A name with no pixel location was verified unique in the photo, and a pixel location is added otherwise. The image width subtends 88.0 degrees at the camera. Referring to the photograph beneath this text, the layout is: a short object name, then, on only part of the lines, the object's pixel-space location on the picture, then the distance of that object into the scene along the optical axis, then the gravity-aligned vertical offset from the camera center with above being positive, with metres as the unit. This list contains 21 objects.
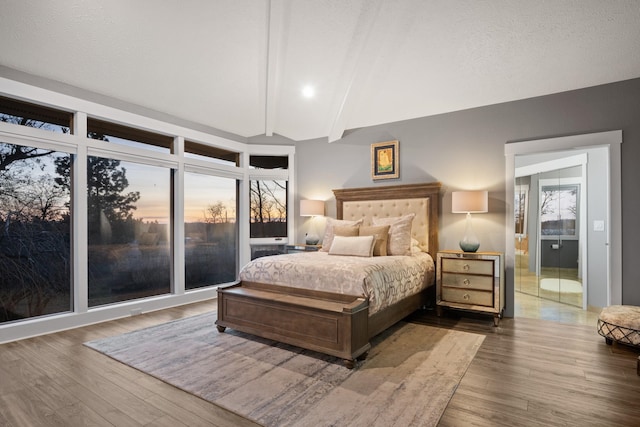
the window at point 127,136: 4.04 +1.01
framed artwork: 4.99 +0.80
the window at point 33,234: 3.34 -0.24
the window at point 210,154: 5.15 +0.96
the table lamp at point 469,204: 4.02 +0.10
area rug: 2.03 -1.24
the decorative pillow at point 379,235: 4.09 -0.29
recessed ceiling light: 4.43 +1.65
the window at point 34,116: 3.37 +1.03
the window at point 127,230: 4.03 -0.23
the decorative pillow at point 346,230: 4.30 -0.24
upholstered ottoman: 2.94 -1.03
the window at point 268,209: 5.92 +0.06
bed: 2.72 -0.85
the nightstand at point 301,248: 5.14 -0.57
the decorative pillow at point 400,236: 4.18 -0.30
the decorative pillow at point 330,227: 4.52 -0.21
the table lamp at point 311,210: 5.43 +0.04
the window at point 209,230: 5.13 -0.29
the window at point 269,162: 5.95 +0.91
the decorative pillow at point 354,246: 3.89 -0.40
